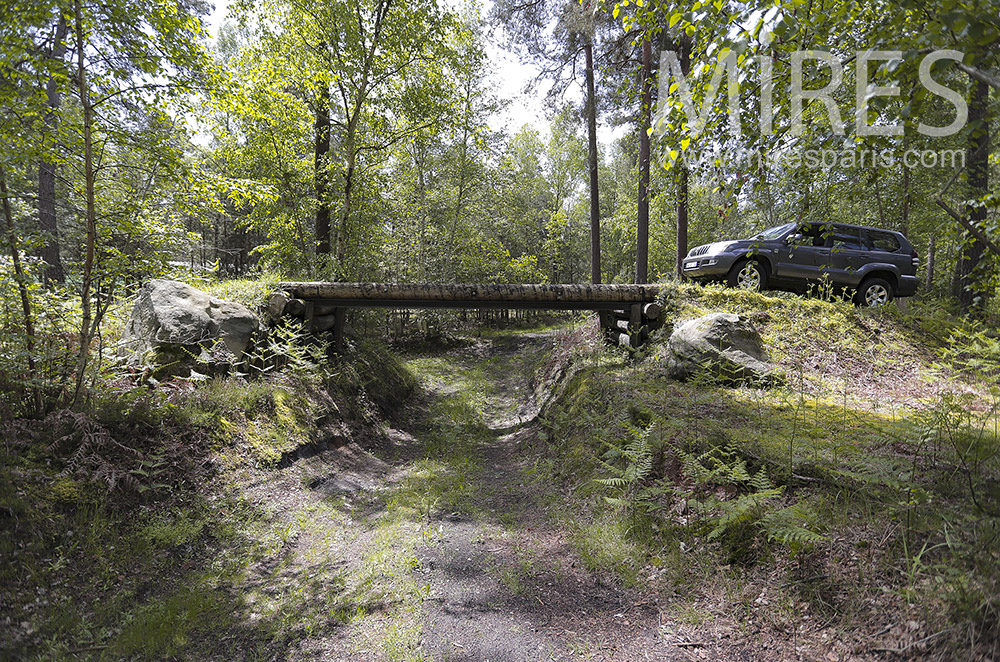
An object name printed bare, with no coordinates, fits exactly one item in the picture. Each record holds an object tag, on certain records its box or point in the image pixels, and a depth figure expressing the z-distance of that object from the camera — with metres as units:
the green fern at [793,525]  2.97
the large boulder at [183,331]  6.11
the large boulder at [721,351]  6.86
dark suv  9.85
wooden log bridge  8.51
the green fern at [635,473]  4.29
